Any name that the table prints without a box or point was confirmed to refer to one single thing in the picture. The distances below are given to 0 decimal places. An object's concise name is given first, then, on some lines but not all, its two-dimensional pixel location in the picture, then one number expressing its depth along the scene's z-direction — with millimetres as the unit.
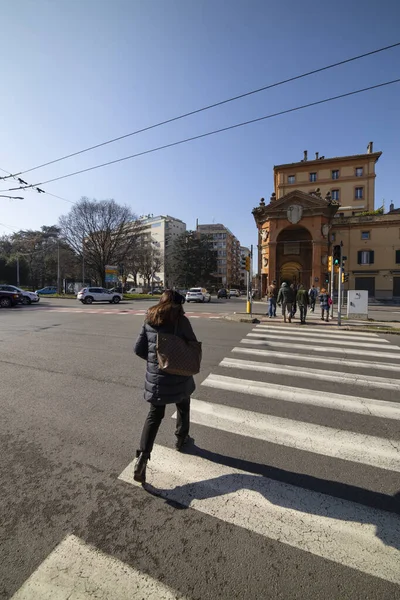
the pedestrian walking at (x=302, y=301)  12844
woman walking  2633
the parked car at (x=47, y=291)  44138
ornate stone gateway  31688
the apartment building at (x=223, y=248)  91688
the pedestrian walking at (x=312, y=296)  19953
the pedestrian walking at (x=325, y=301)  13875
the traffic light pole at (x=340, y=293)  12639
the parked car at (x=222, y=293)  44875
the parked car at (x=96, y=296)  27953
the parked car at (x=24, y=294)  22928
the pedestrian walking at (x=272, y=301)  15320
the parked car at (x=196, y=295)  31406
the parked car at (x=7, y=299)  21744
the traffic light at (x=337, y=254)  13453
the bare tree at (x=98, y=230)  41094
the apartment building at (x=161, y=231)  84500
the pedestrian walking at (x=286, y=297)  13062
